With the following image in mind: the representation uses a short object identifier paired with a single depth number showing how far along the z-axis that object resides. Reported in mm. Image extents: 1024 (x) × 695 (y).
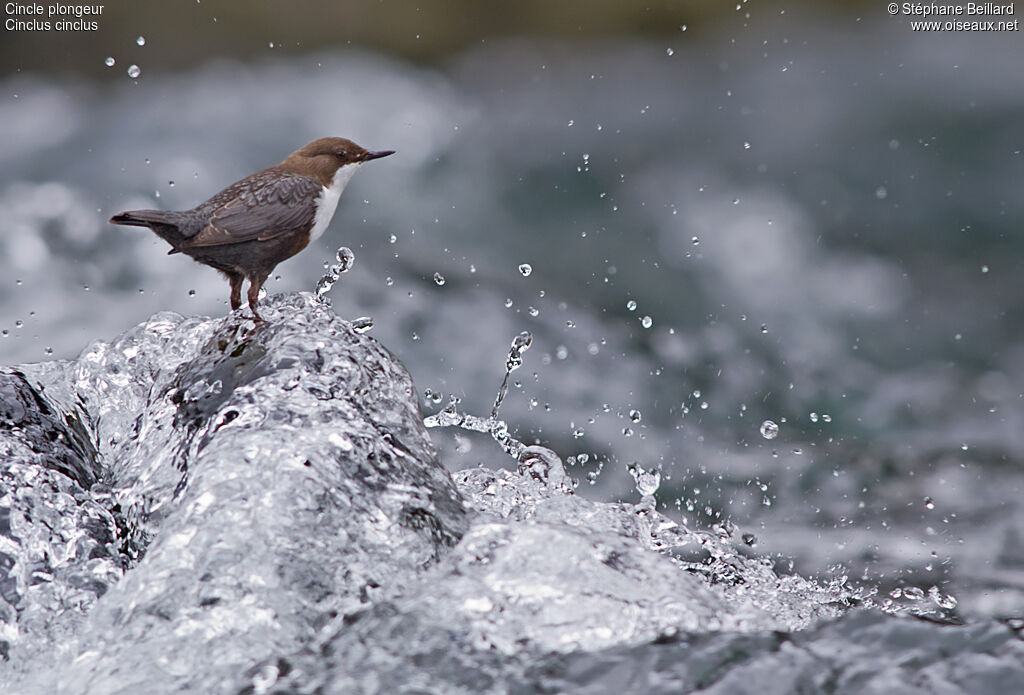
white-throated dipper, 6555
